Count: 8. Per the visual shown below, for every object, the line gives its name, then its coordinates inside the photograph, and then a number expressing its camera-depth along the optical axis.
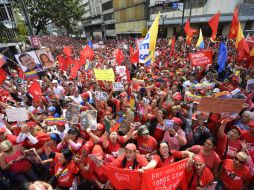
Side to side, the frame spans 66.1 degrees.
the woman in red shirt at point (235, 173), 2.88
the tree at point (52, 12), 32.32
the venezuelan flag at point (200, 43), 11.31
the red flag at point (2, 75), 7.25
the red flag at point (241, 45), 7.68
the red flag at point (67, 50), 11.30
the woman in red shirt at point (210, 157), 3.16
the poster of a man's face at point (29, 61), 8.10
